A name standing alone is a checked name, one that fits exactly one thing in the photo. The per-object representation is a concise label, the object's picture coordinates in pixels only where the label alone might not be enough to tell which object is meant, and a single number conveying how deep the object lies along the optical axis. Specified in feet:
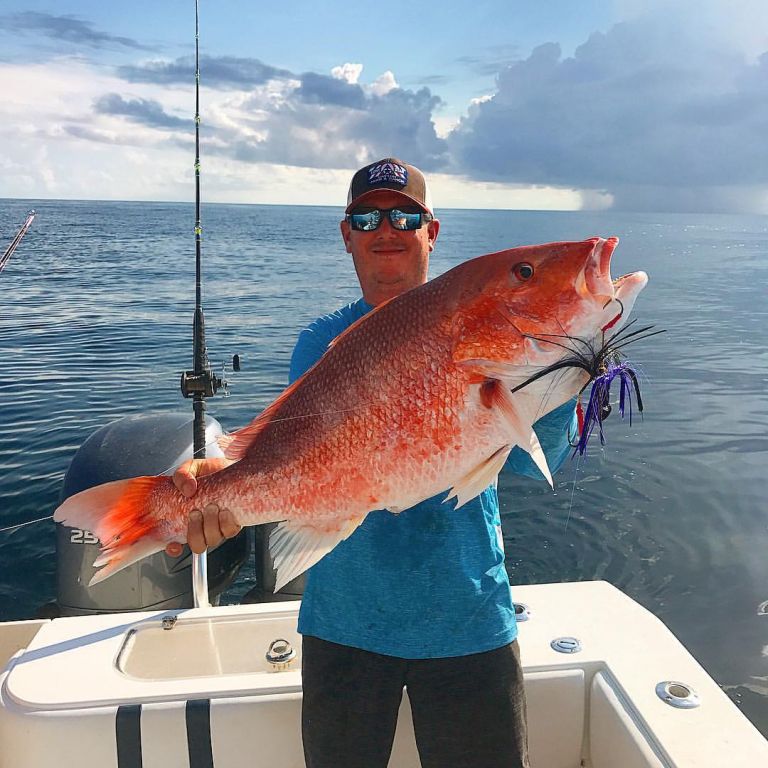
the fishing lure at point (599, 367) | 5.47
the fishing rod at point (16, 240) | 15.82
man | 7.20
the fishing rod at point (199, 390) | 11.18
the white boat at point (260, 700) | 7.90
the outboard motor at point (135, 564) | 12.75
